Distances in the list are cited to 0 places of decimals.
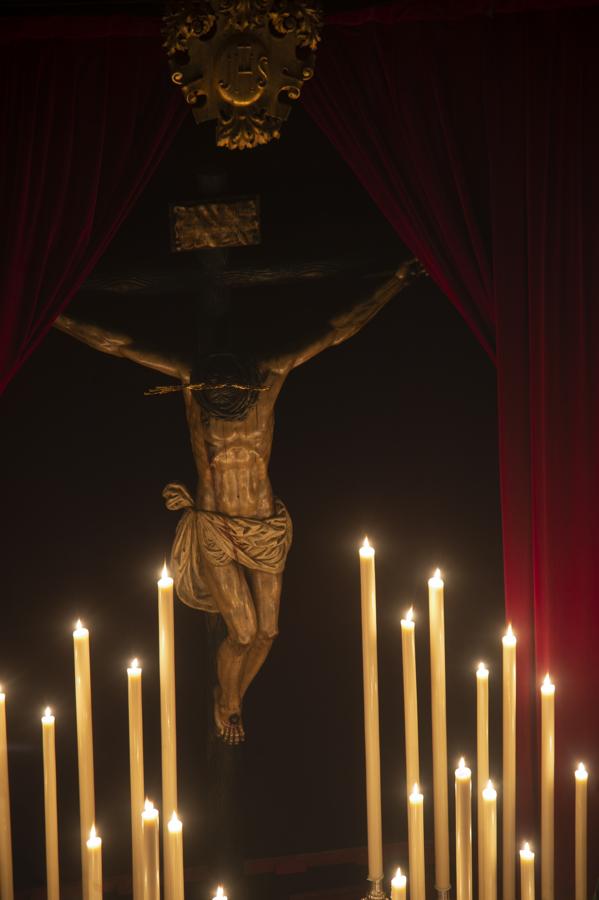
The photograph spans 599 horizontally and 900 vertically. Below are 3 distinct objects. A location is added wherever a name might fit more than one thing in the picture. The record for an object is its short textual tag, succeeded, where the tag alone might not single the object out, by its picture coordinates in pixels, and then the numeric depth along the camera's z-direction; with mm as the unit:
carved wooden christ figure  6531
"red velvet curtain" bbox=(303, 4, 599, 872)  6434
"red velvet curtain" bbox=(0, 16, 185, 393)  6273
